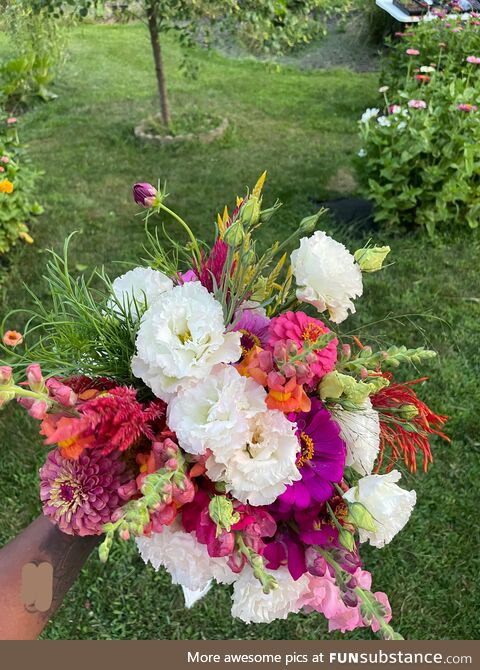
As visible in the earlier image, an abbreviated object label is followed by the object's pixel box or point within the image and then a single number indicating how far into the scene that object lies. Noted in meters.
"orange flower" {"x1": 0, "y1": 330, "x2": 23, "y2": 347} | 0.99
